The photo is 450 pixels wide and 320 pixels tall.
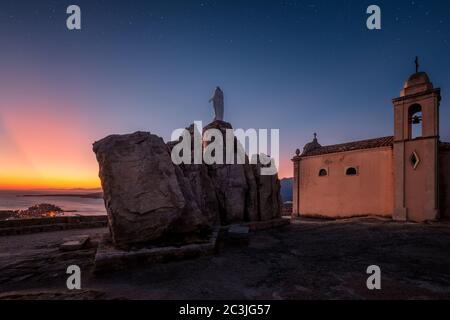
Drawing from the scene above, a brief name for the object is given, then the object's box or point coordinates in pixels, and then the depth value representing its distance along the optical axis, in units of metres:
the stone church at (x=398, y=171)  14.39
